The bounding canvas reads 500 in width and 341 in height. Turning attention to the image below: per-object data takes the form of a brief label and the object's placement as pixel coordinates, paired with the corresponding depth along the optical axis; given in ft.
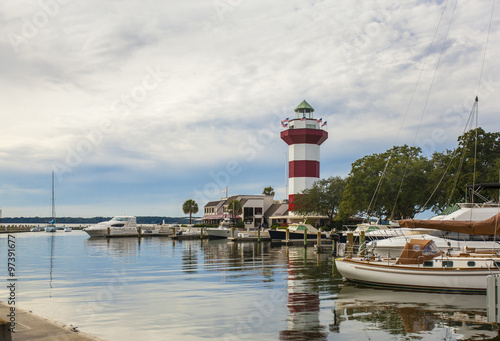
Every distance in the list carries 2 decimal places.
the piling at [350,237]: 140.41
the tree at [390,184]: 193.36
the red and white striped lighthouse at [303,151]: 262.06
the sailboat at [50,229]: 440.29
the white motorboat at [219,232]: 271.49
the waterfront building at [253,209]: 332.80
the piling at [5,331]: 26.23
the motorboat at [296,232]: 215.10
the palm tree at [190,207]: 387.86
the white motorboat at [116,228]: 287.69
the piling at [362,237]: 153.91
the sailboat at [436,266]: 69.26
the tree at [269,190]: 366.67
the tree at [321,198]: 250.78
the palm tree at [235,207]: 330.34
